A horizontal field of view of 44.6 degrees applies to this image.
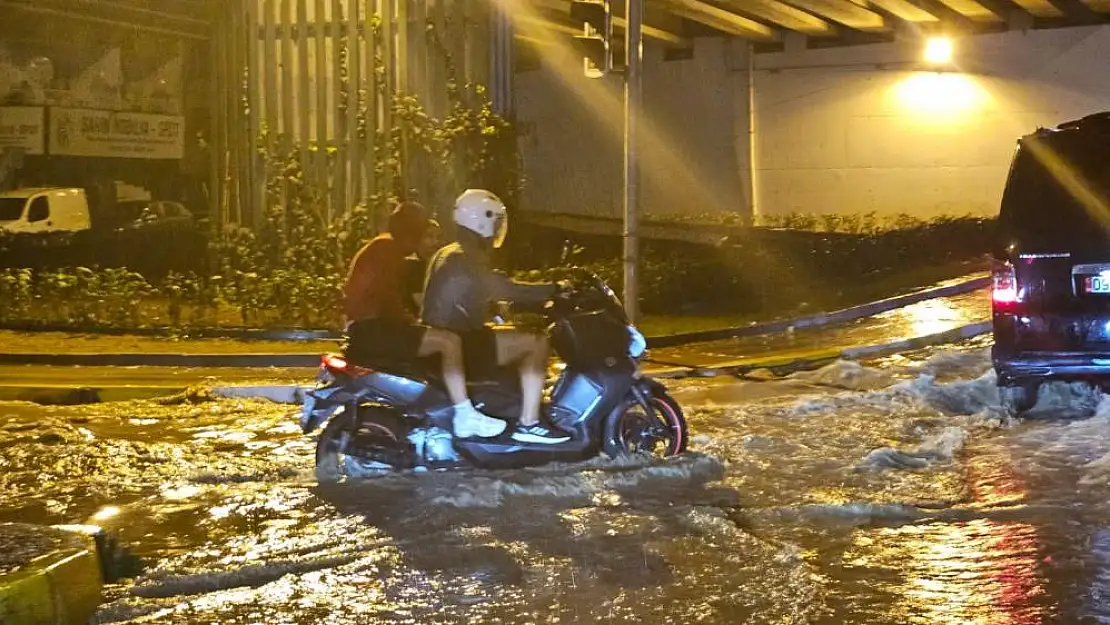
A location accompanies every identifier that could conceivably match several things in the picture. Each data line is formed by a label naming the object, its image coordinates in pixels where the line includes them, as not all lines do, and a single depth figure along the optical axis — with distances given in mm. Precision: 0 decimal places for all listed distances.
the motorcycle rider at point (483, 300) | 7570
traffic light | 11234
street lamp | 20438
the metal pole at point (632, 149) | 11625
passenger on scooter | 7520
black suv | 8328
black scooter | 7617
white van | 23391
